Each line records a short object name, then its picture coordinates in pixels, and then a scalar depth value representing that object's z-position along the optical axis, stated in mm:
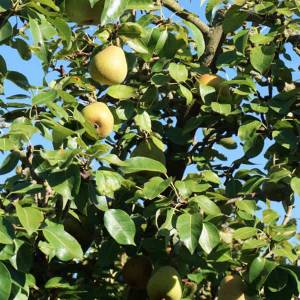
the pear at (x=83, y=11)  2918
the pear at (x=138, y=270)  3682
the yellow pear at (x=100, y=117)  3329
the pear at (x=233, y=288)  3433
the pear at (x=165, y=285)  3413
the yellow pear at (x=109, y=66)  3270
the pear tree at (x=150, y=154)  2906
